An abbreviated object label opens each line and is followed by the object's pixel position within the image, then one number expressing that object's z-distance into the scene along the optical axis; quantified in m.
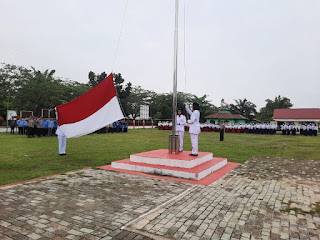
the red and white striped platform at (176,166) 6.11
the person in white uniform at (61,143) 9.34
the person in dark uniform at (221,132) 16.42
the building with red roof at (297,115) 35.22
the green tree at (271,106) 42.73
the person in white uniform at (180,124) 8.79
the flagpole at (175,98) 7.59
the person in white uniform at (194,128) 7.30
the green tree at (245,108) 46.25
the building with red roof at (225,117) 40.37
